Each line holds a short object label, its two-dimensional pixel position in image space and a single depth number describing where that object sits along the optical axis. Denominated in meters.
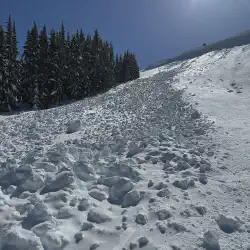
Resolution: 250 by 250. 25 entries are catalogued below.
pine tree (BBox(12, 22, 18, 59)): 35.76
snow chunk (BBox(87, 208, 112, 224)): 6.07
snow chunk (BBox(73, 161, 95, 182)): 8.11
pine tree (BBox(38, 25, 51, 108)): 36.11
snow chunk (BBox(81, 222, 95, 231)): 5.77
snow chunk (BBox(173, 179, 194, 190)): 7.50
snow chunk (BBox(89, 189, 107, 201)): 7.07
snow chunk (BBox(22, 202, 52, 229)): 5.81
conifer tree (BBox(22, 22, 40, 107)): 35.34
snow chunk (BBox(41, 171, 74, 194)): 7.25
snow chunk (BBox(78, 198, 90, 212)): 6.43
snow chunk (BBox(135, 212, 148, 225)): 5.97
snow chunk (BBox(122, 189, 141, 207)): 6.79
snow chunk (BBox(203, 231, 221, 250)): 5.23
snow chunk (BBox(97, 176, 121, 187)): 7.72
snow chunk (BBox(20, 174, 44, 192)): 7.36
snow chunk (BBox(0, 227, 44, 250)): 5.04
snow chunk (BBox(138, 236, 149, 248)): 5.32
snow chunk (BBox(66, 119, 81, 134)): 15.71
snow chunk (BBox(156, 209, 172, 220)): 6.09
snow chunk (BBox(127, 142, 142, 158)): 10.43
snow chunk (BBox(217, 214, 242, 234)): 5.75
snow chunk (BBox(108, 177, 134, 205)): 7.04
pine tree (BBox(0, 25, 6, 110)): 32.56
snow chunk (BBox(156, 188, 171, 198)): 7.03
